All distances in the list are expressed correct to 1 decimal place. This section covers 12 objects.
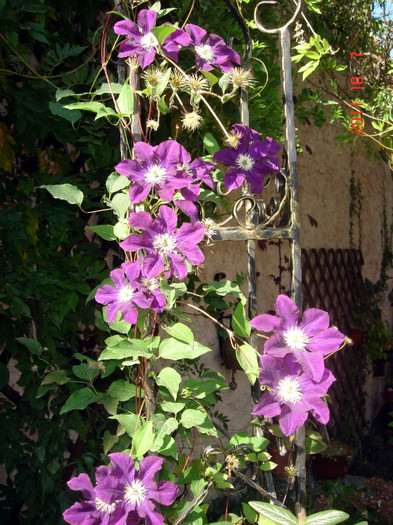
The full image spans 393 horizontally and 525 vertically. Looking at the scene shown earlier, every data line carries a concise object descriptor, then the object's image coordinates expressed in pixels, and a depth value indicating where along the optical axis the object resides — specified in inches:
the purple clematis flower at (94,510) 38.8
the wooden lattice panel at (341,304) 159.2
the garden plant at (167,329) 41.2
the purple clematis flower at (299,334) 42.1
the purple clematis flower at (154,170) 42.3
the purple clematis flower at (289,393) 41.7
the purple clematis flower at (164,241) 41.1
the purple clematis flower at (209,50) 48.3
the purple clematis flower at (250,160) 49.7
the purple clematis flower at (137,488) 38.9
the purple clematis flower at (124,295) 41.9
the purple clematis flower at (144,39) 45.1
